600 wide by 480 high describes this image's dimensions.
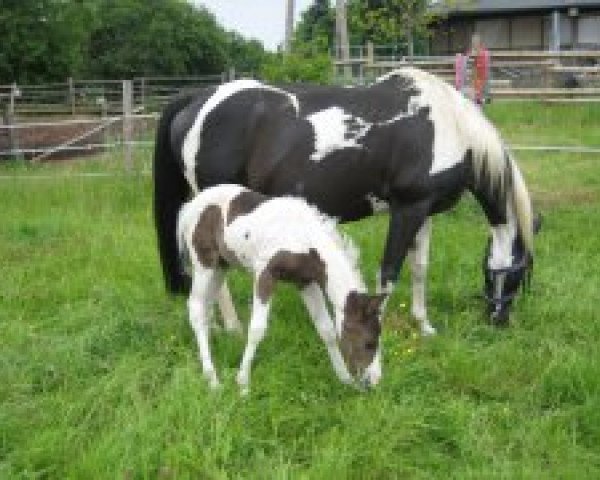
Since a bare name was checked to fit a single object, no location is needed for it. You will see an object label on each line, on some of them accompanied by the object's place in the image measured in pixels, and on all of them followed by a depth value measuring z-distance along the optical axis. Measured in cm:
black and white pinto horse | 541
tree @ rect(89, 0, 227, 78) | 3547
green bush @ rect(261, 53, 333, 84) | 1151
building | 2944
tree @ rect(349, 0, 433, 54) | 2216
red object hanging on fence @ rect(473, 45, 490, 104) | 1527
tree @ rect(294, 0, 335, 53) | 3960
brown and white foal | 439
